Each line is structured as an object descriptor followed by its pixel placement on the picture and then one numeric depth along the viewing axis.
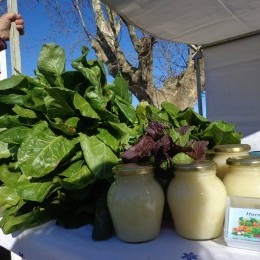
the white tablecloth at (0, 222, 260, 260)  0.61
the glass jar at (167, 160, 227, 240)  0.65
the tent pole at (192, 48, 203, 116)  2.57
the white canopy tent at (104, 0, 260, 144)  1.80
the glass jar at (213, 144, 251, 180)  0.78
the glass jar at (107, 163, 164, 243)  0.66
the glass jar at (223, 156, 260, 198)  0.66
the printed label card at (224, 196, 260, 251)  0.60
